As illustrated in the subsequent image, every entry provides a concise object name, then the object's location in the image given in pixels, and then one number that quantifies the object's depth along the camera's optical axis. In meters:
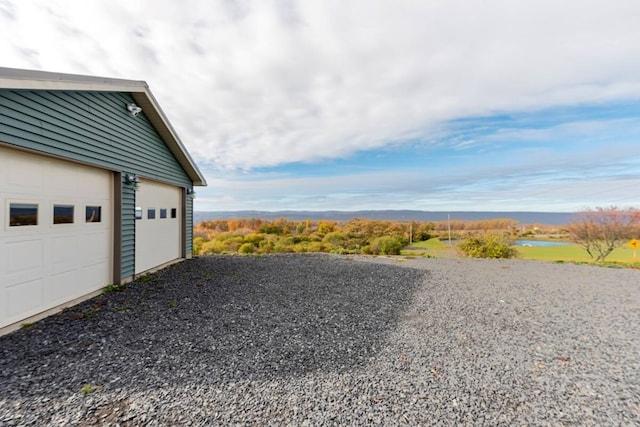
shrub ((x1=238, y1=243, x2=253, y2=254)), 14.29
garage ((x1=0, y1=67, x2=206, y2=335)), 3.71
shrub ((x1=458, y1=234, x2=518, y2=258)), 12.54
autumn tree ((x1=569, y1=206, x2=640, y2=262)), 12.56
